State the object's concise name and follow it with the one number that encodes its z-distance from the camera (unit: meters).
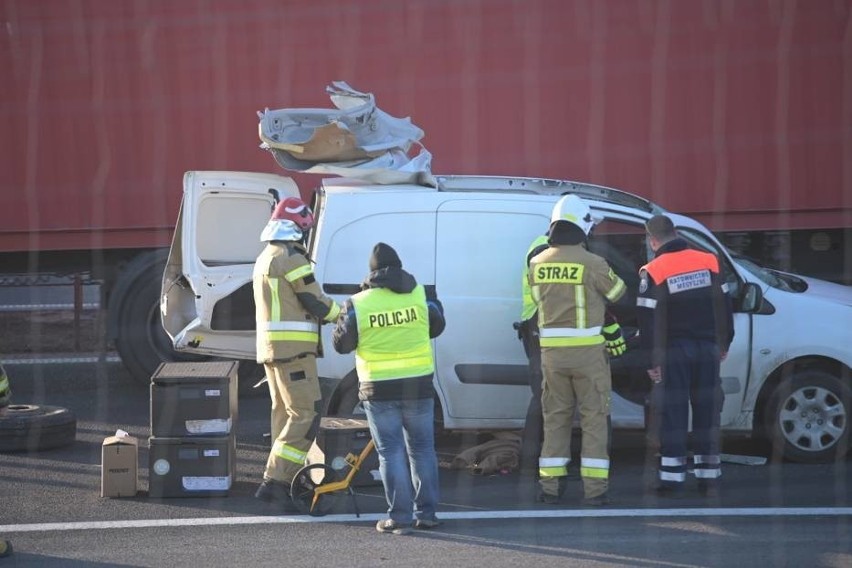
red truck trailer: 23.22
